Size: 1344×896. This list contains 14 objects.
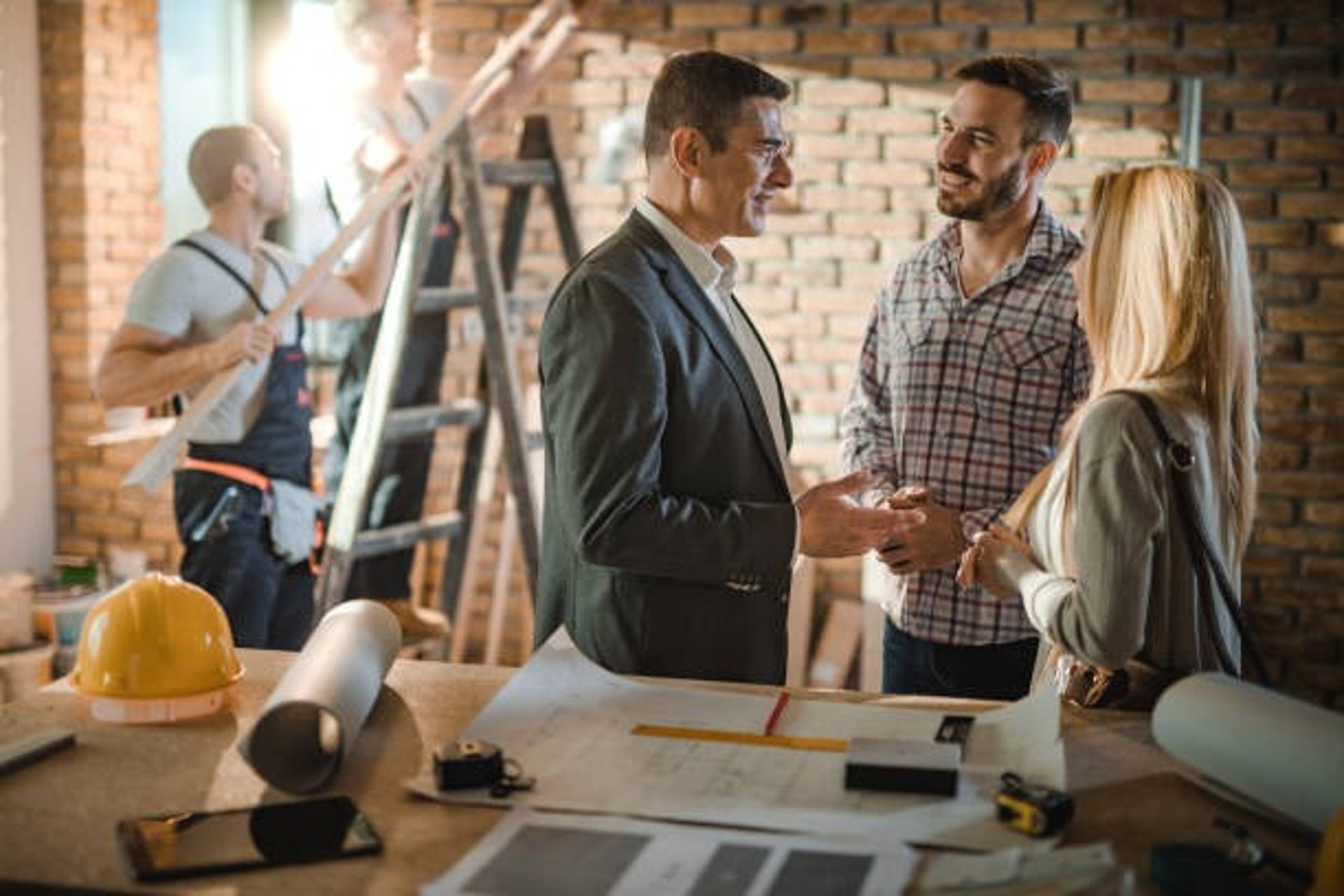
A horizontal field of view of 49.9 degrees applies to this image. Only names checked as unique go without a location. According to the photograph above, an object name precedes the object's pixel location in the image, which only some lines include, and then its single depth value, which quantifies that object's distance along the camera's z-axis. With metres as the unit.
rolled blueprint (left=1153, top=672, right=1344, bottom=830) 1.32
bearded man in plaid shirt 2.60
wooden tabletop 1.28
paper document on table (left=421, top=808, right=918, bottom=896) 1.23
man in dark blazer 1.95
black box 1.43
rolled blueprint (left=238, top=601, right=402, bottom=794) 1.45
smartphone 1.28
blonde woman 1.68
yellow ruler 1.57
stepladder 3.68
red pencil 1.64
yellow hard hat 1.63
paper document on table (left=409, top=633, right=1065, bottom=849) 1.38
